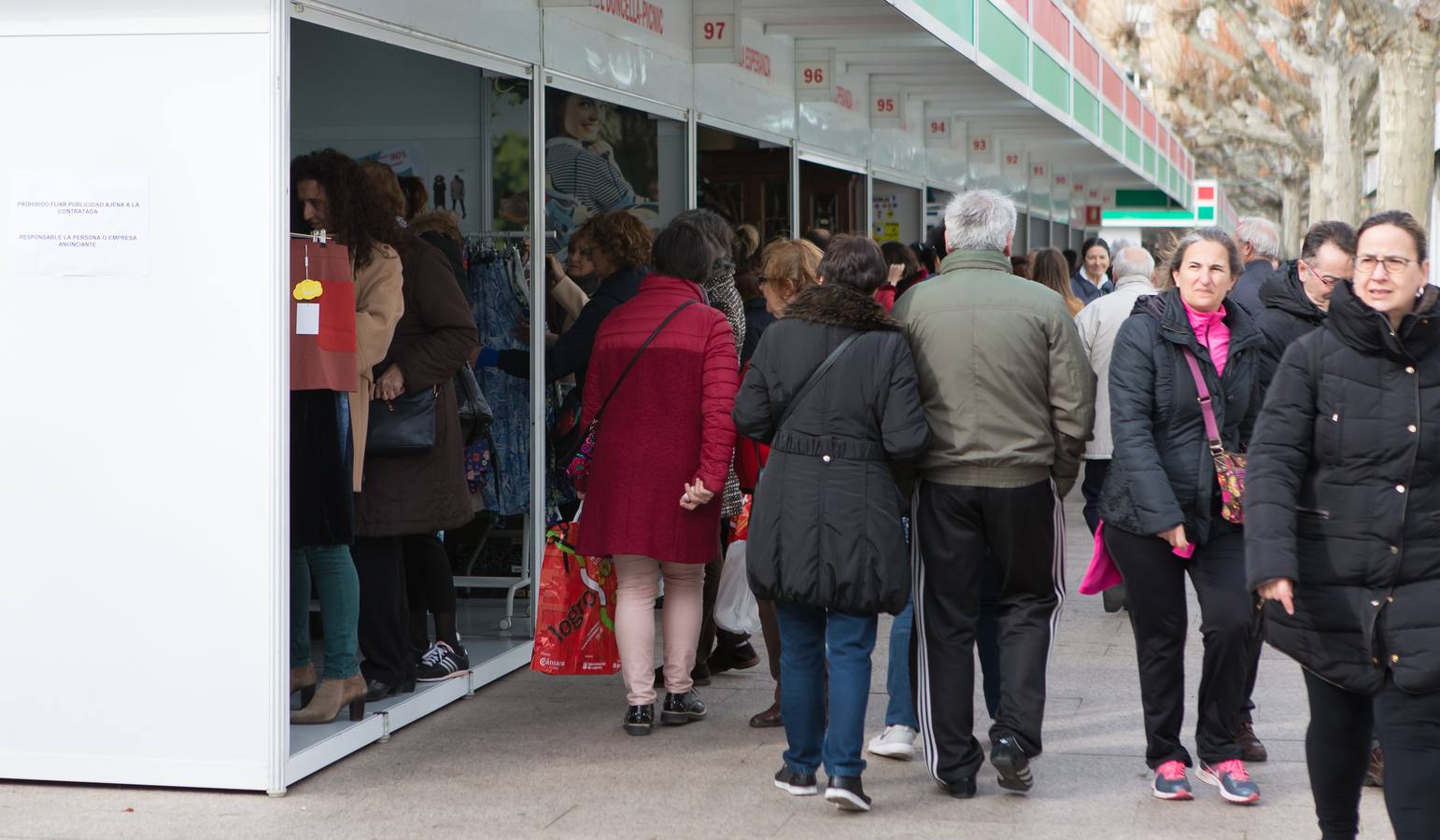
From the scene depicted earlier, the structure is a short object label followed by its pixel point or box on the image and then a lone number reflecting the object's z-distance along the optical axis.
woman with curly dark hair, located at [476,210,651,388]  6.52
